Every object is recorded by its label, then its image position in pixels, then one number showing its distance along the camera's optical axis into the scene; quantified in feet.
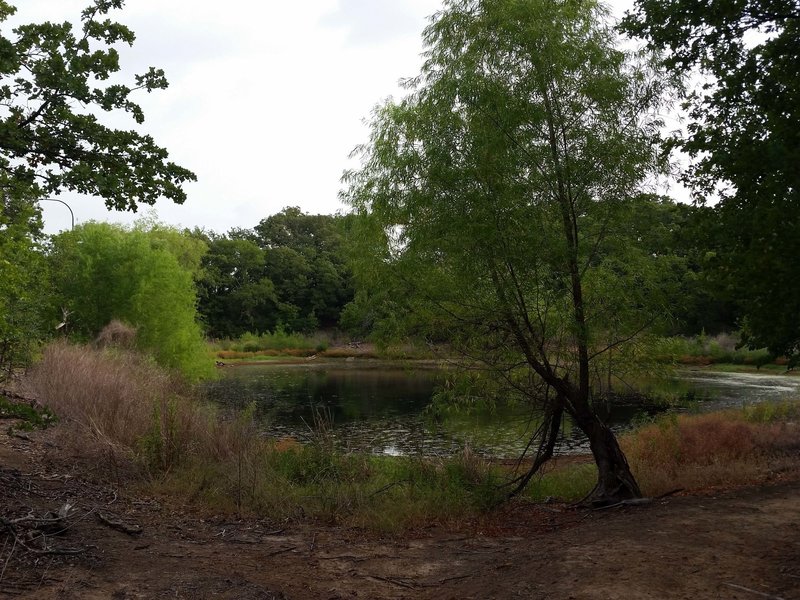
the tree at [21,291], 22.39
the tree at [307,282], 226.17
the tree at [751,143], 18.69
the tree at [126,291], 81.61
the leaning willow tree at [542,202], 29.86
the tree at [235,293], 219.61
